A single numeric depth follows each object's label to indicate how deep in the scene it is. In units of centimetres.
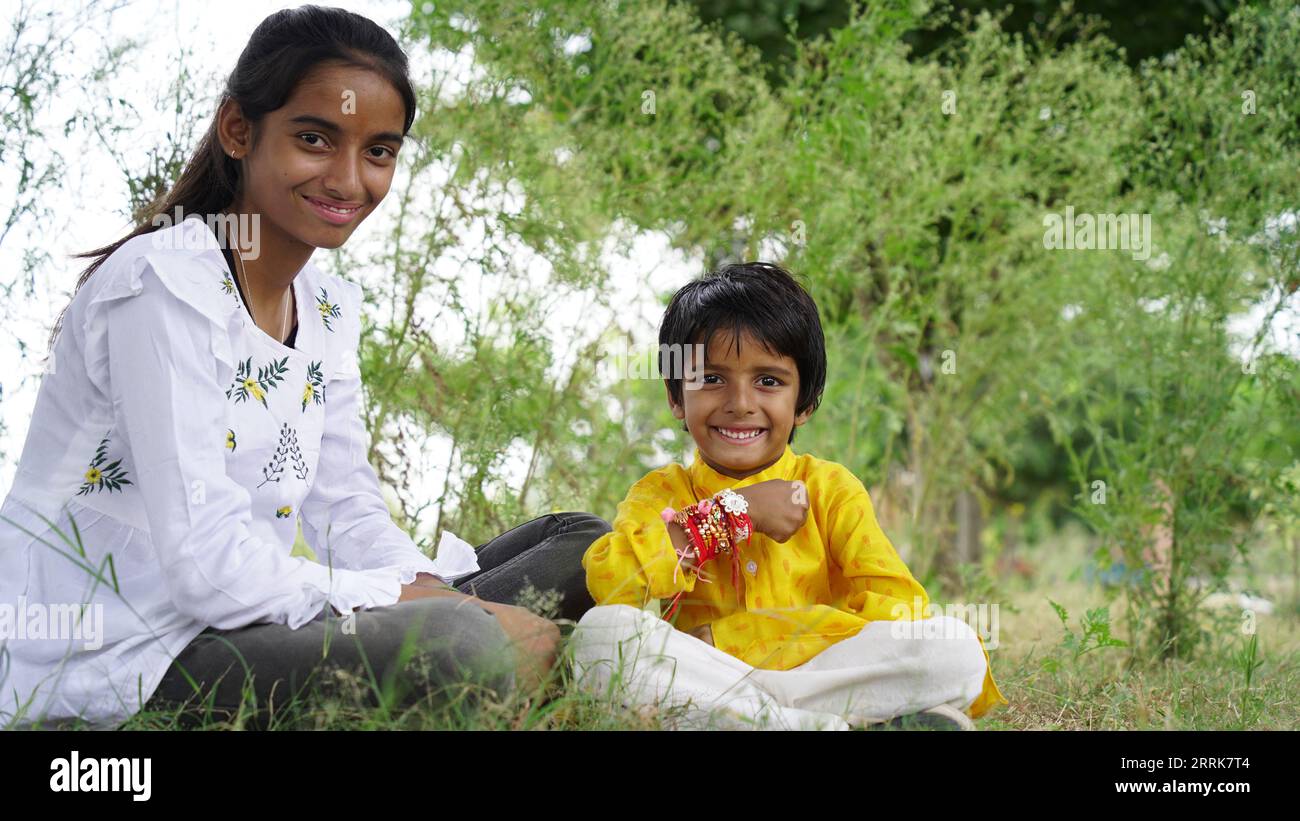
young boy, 222
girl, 203
